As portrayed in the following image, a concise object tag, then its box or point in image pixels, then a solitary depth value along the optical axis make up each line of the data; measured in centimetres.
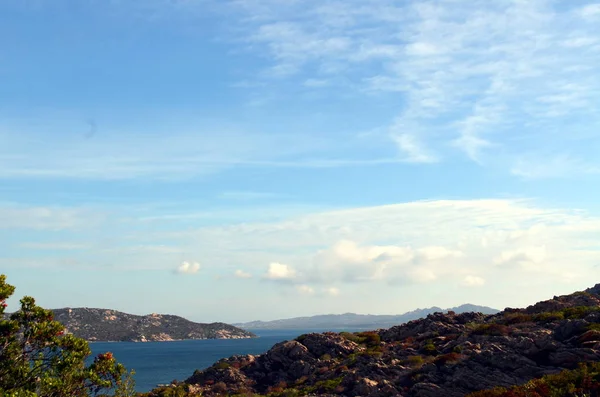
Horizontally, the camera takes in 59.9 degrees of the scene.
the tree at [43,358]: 2534
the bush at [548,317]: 6551
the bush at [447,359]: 5433
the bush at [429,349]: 6365
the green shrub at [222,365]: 7722
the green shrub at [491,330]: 6438
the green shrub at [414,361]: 5948
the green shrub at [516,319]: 6977
